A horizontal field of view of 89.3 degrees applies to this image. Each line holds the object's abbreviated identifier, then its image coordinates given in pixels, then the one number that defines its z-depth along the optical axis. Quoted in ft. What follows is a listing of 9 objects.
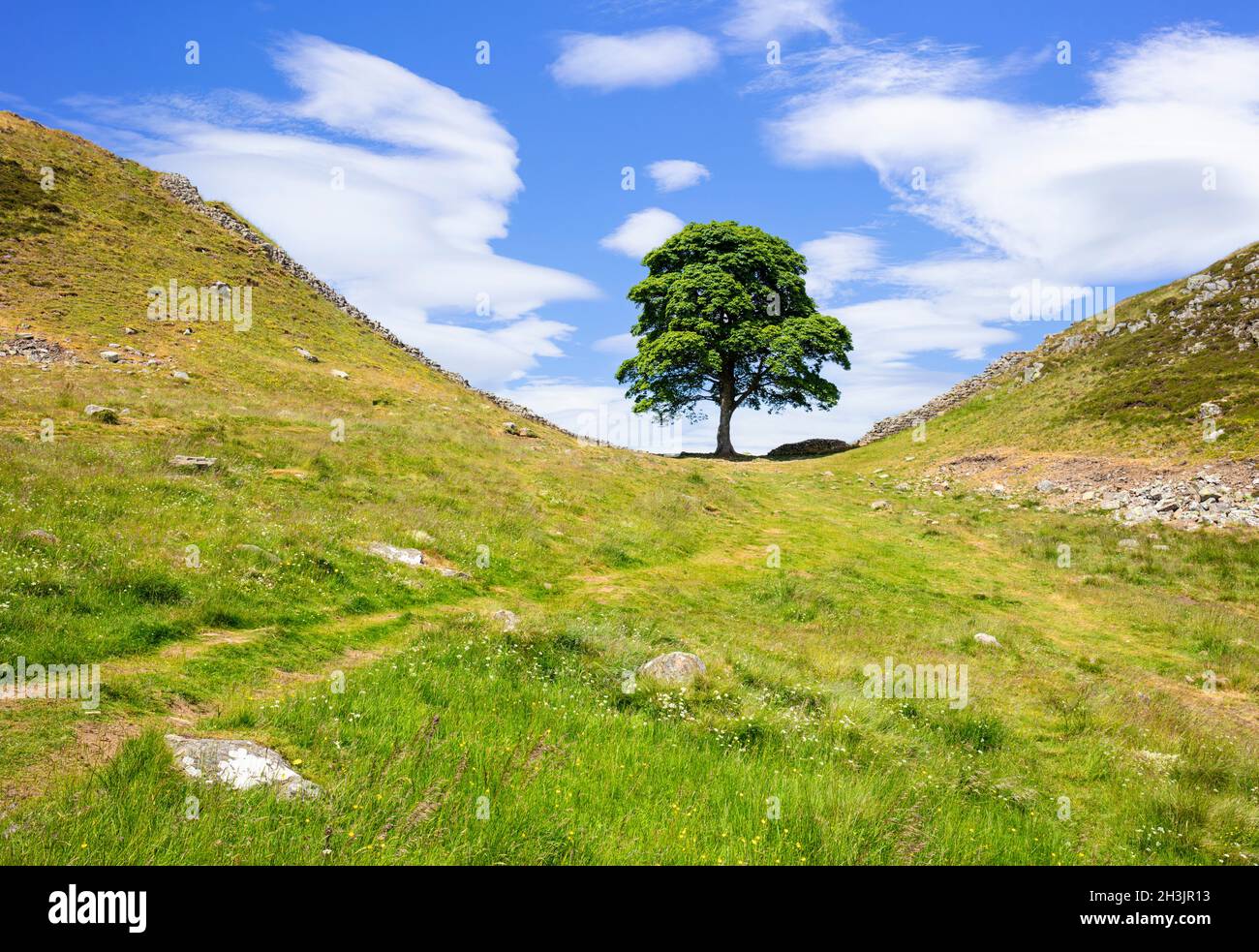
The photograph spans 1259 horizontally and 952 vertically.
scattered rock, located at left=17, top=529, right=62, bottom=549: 33.69
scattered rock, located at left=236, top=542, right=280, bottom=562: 39.86
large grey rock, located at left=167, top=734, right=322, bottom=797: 17.11
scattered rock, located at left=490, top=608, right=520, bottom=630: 35.94
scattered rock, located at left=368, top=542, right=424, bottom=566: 47.09
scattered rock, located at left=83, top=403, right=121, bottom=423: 67.00
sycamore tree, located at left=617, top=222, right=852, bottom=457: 164.45
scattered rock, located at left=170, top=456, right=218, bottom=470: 54.70
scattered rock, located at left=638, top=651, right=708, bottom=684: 30.53
